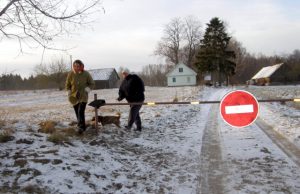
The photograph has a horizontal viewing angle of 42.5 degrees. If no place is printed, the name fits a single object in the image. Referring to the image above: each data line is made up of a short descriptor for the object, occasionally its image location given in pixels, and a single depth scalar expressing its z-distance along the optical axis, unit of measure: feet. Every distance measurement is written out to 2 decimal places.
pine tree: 224.74
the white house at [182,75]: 292.40
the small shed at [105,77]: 279.28
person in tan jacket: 32.24
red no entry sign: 25.99
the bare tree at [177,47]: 295.28
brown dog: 35.34
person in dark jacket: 37.65
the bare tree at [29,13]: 28.45
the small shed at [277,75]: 285.84
